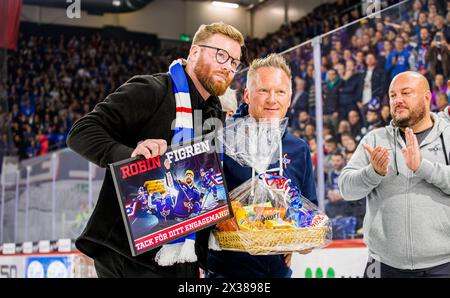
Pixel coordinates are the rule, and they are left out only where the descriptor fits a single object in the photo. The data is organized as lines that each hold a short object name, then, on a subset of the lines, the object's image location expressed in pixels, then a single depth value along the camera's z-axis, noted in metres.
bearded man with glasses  1.90
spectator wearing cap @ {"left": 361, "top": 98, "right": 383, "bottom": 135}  4.07
